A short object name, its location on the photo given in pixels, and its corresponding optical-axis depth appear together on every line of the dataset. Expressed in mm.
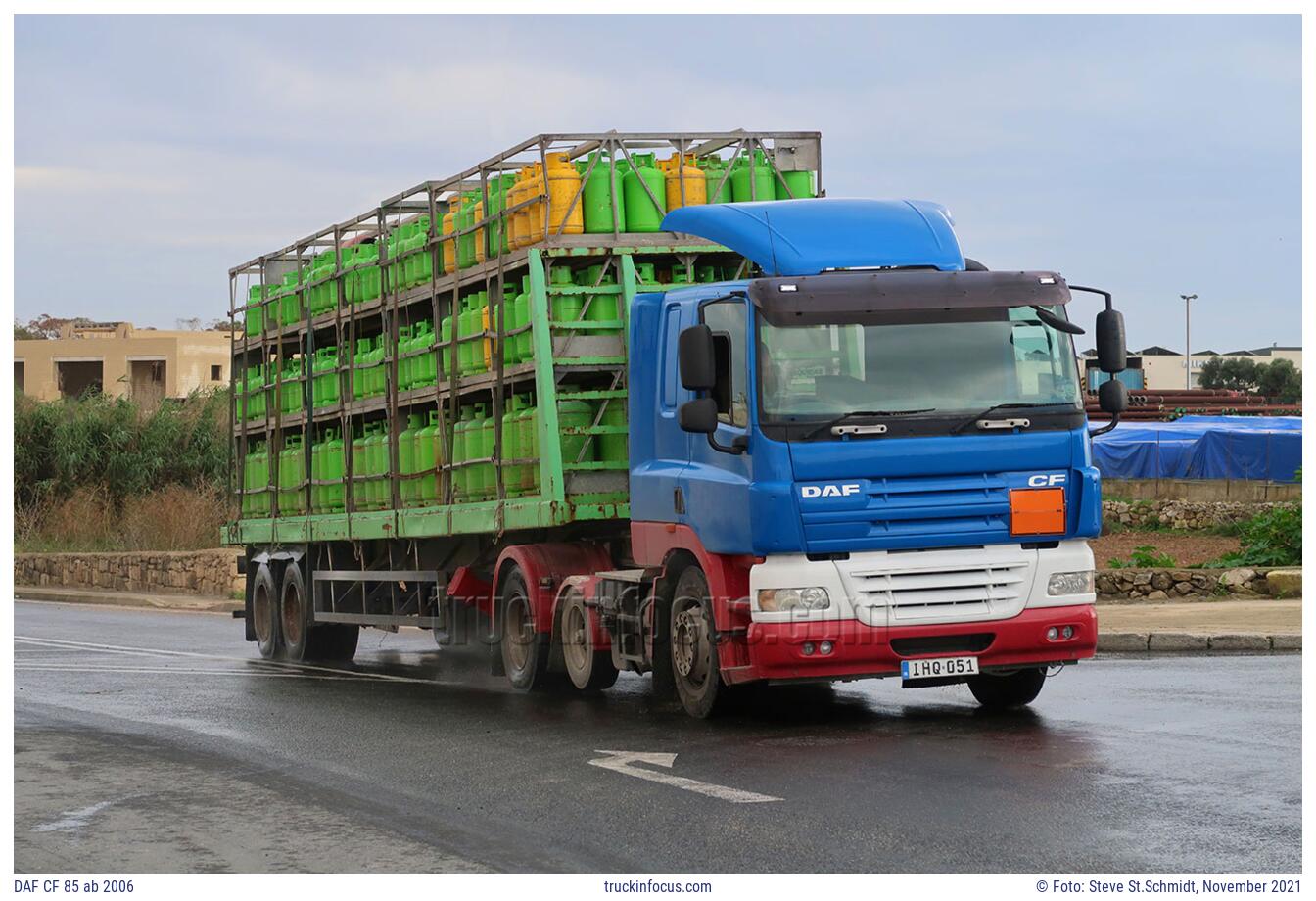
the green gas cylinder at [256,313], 21562
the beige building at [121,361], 88812
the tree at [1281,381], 98188
